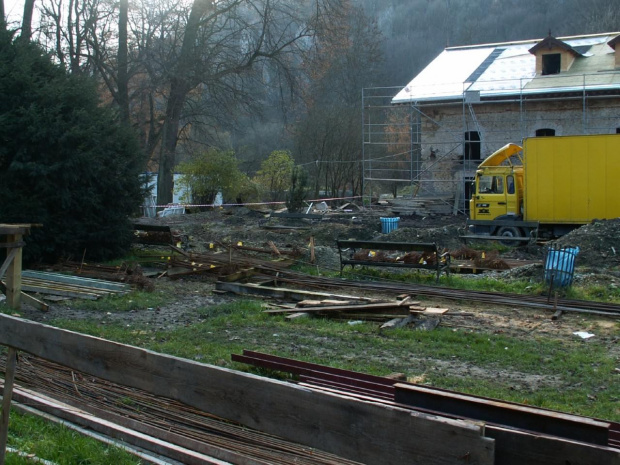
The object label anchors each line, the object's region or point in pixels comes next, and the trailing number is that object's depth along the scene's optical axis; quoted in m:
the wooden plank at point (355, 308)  11.20
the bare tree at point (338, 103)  34.58
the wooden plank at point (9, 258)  9.68
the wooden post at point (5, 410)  4.37
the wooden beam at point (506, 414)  2.81
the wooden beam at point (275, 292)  12.66
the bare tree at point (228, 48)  32.31
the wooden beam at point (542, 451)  2.38
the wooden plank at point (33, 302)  11.12
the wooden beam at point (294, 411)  2.52
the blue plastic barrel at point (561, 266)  13.61
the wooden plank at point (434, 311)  11.35
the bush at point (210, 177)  36.56
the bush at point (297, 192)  32.38
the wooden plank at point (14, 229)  9.66
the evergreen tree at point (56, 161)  15.41
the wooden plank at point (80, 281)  13.15
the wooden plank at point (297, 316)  11.13
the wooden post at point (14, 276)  9.97
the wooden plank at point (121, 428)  4.82
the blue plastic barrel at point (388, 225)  26.09
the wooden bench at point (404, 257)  15.06
